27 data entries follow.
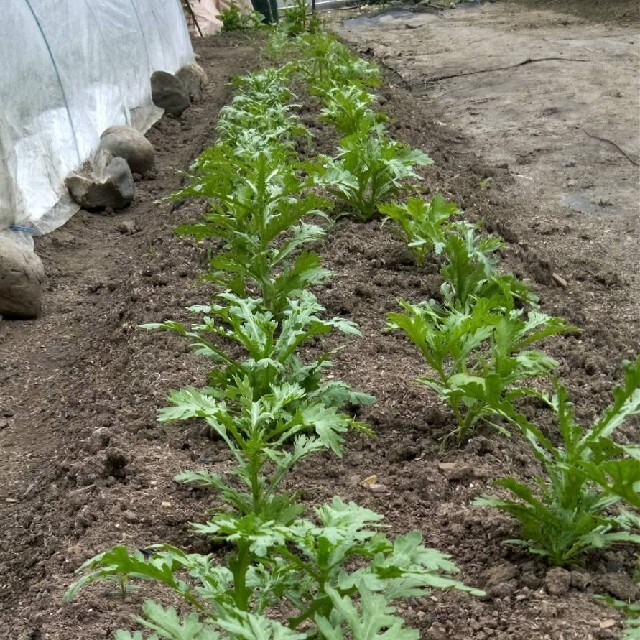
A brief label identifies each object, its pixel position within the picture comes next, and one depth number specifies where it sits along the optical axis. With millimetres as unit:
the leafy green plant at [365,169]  5145
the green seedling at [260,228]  3943
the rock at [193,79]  11515
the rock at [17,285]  5457
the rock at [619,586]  2350
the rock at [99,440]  3352
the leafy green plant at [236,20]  17922
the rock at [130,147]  8219
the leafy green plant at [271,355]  3130
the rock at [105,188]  7383
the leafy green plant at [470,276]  4047
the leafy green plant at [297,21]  15464
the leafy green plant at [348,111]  6422
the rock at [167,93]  10727
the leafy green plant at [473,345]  3020
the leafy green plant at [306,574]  1873
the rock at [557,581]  2338
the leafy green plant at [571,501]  2391
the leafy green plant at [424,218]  4355
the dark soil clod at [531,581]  2393
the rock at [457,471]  2939
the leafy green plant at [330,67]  8391
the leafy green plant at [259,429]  2561
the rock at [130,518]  2842
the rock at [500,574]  2430
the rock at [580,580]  2373
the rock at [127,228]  6965
